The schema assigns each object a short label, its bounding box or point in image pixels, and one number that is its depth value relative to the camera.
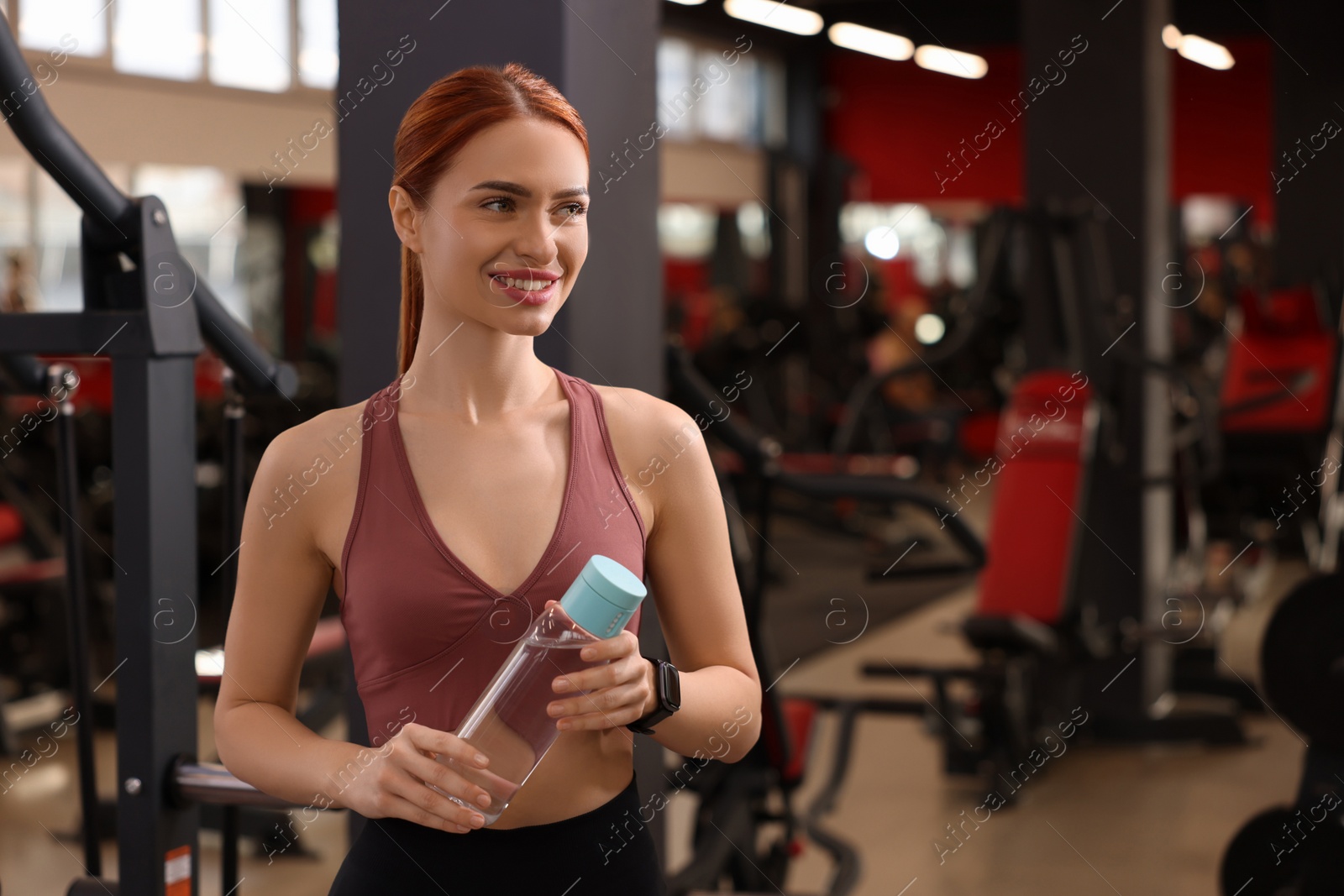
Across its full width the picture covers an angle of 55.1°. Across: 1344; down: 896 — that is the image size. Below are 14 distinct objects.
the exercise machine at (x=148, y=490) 1.38
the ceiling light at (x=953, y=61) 13.12
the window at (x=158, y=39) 6.57
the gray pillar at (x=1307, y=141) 7.91
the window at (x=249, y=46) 7.36
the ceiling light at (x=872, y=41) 12.91
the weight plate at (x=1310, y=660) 2.64
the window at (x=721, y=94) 12.86
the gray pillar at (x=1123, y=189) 4.73
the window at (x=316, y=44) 7.59
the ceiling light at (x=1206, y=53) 12.20
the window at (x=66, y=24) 4.57
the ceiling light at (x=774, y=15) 11.86
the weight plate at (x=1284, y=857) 2.51
